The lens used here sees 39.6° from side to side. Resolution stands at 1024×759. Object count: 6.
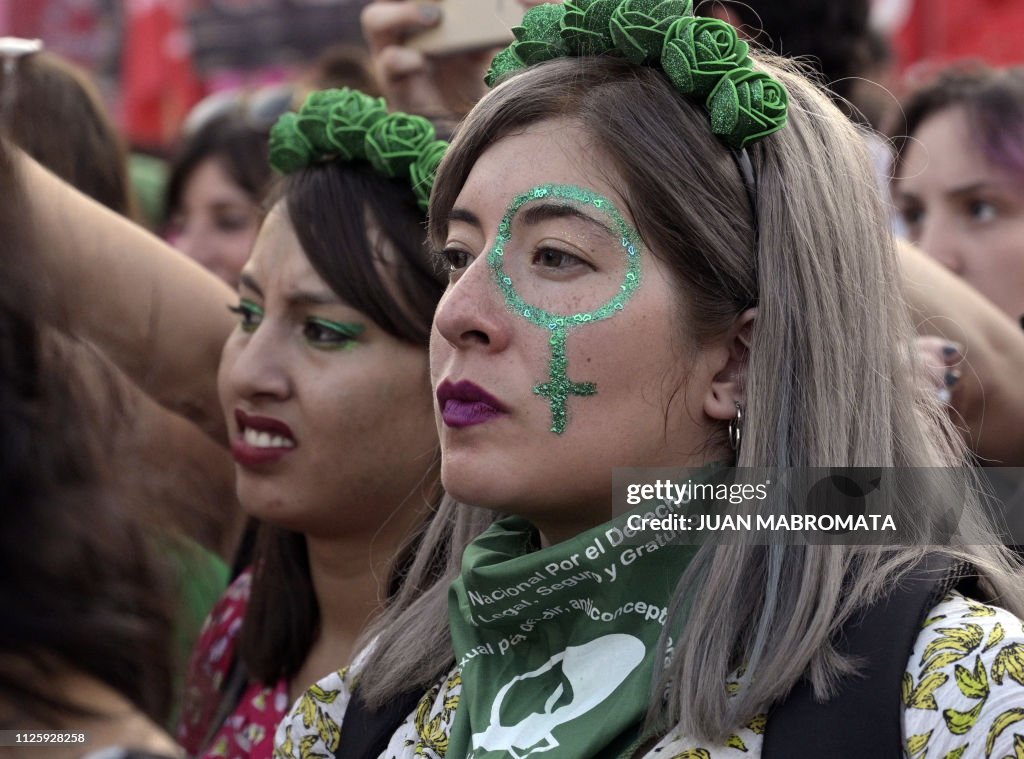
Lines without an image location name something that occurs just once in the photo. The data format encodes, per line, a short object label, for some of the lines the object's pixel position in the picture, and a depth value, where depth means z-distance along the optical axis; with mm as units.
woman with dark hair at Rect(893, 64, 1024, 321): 4098
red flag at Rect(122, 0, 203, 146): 8734
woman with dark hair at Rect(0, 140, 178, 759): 1450
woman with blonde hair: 2248
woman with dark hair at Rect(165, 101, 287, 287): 5293
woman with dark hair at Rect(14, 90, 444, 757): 3195
